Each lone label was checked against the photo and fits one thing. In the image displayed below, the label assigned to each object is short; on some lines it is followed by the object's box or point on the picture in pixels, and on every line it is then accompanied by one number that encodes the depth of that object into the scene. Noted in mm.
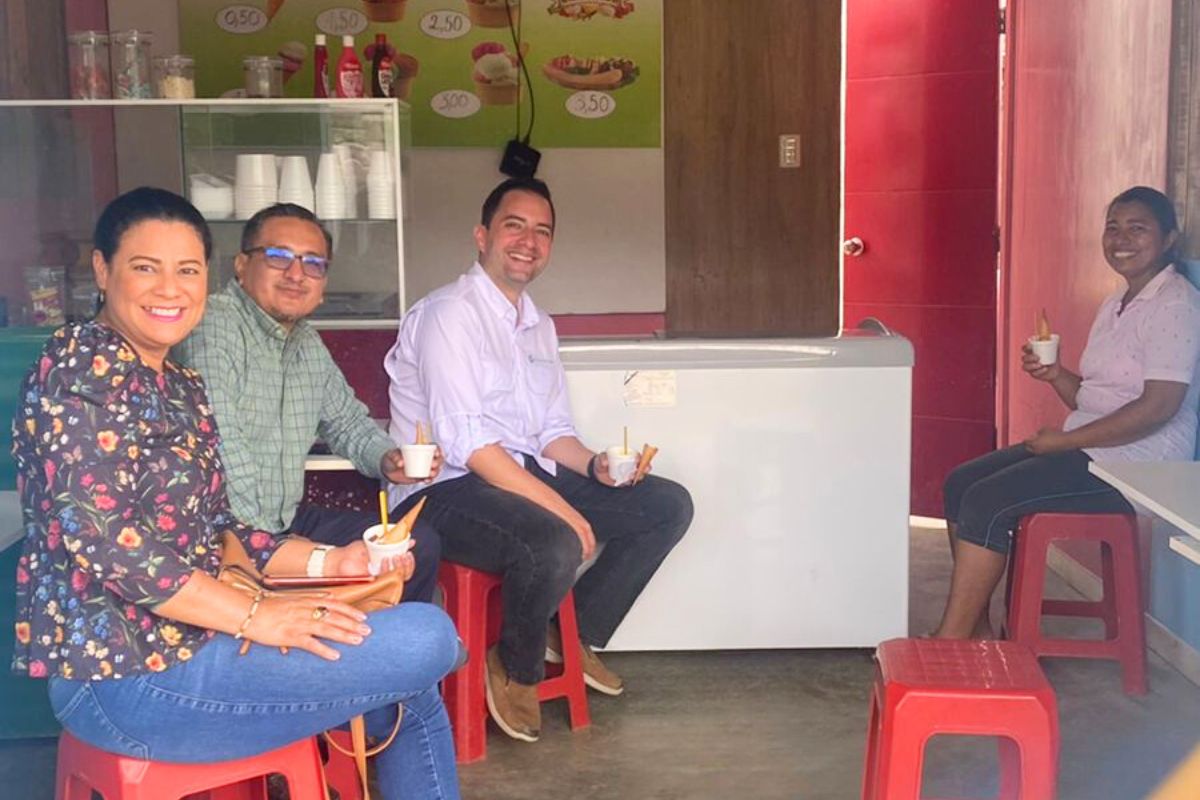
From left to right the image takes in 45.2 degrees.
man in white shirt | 3137
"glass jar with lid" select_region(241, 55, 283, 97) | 3705
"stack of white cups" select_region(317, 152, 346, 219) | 3551
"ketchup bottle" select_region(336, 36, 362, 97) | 3584
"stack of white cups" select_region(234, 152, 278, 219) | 3520
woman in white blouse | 3514
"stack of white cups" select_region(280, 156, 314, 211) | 3547
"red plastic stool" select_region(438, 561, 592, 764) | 3143
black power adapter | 5379
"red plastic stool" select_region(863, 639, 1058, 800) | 2230
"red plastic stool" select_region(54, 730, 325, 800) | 2049
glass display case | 3514
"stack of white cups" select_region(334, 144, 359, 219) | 3562
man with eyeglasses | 2729
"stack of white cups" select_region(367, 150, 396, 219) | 3564
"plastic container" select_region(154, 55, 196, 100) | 3549
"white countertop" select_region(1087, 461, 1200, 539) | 2180
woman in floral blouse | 1962
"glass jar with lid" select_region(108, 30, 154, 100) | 3514
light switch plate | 5125
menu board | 5316
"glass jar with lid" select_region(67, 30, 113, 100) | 3551
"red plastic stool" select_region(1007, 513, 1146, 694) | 3566
